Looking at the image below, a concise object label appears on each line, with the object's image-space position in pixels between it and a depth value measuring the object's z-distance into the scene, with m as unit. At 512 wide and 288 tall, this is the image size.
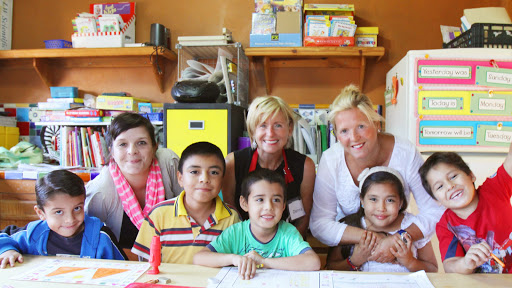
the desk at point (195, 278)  0.93
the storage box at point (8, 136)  3.00
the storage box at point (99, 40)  2.80
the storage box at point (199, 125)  2.26
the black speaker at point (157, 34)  2.83
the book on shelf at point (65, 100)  2.85
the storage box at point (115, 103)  2.76
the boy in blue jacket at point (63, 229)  1.25
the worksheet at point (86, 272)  0.96
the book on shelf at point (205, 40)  2.63
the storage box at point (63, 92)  2.95
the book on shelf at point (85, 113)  2.74
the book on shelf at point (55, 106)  2.84
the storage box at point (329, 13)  2.59
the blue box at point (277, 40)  2.62
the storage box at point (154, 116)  2.78
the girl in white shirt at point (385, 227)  1.34
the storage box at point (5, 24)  3.12
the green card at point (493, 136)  2.27
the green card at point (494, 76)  2.26
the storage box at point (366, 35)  2.70
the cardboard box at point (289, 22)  2.62
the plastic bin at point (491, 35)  2.27
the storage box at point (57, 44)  2.87
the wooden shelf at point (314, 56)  2.58
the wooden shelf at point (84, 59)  2.79
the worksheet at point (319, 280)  0.93
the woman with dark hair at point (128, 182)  1.52
